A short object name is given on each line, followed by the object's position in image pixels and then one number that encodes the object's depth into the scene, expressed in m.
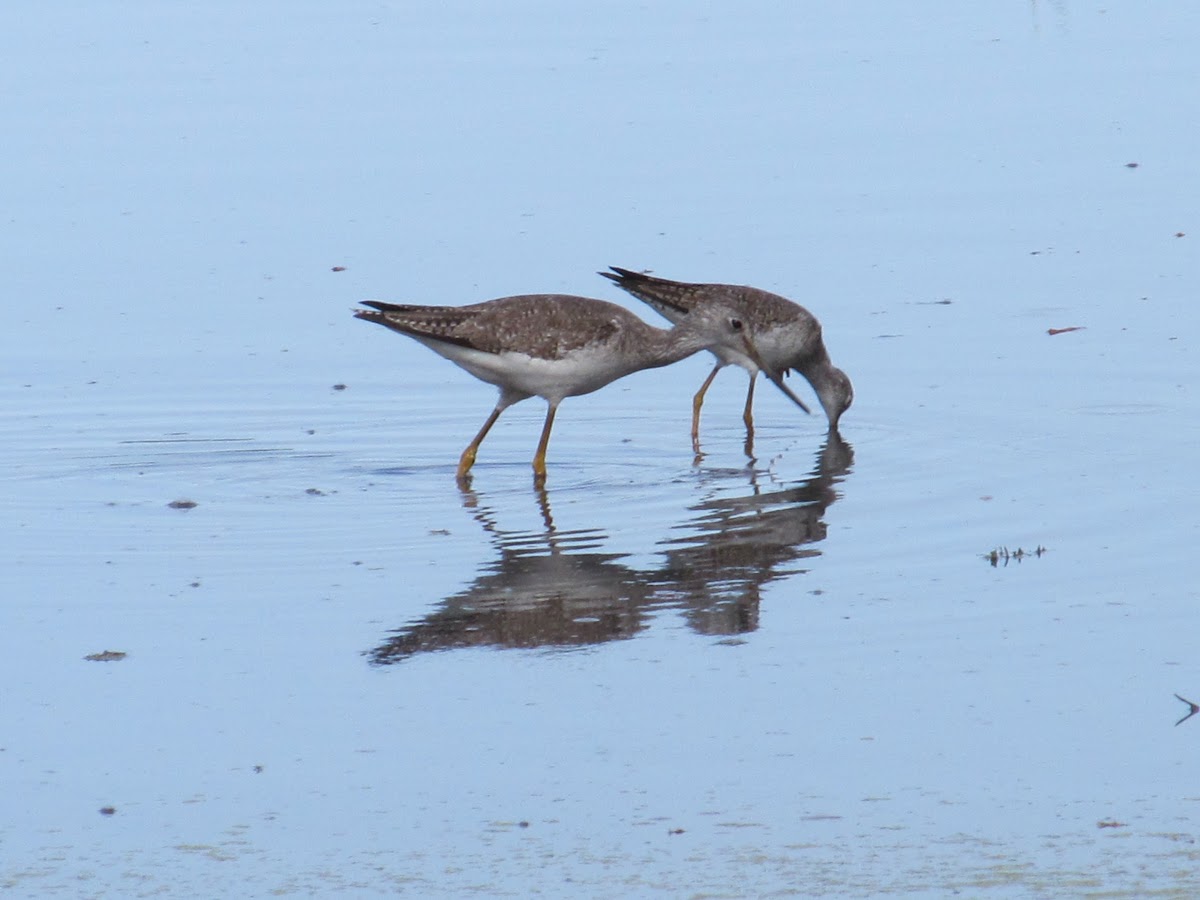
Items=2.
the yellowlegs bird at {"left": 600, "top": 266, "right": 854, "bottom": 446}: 26.02
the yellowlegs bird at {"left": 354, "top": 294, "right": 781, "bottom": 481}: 23.14
